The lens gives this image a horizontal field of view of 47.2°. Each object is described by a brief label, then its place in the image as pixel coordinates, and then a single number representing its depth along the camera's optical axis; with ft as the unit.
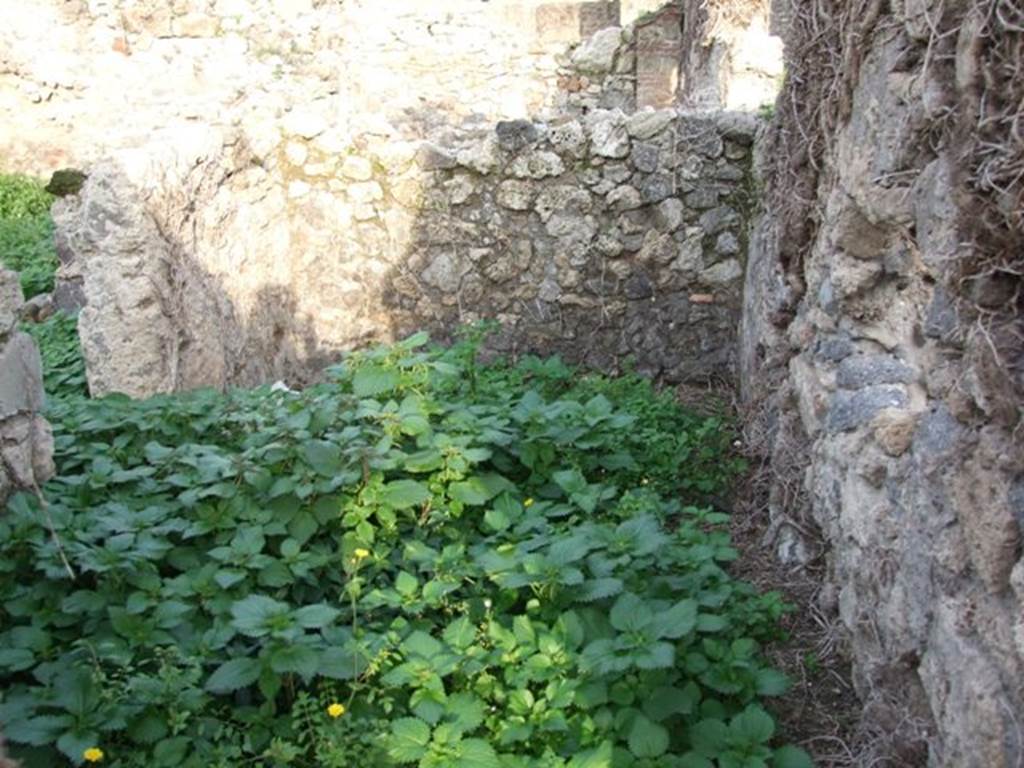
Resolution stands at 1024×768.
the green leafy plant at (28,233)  25.13
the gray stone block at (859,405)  9.92
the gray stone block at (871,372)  10.05
